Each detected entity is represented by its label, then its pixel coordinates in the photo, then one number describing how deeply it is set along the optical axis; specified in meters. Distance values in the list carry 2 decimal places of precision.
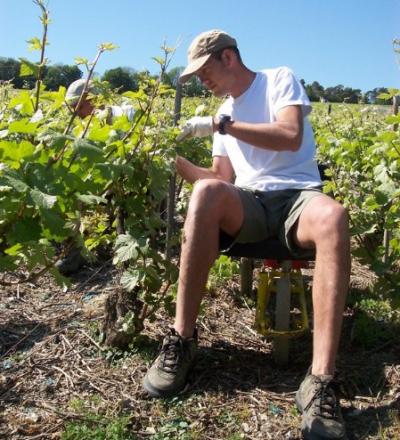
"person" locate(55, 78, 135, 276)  2.40
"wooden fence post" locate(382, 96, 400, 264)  2.78
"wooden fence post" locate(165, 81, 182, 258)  2.94
